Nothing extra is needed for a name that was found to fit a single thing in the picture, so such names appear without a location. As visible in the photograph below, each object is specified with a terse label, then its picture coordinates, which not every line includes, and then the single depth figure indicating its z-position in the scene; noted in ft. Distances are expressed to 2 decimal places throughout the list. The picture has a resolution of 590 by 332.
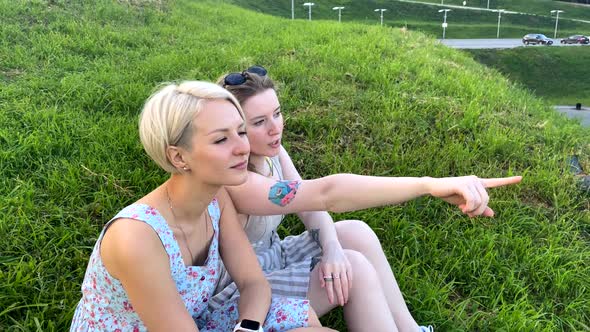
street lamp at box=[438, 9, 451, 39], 146.55
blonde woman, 5.26
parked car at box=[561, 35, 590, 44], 126.72
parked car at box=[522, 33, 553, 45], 123.85
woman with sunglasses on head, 7.00
